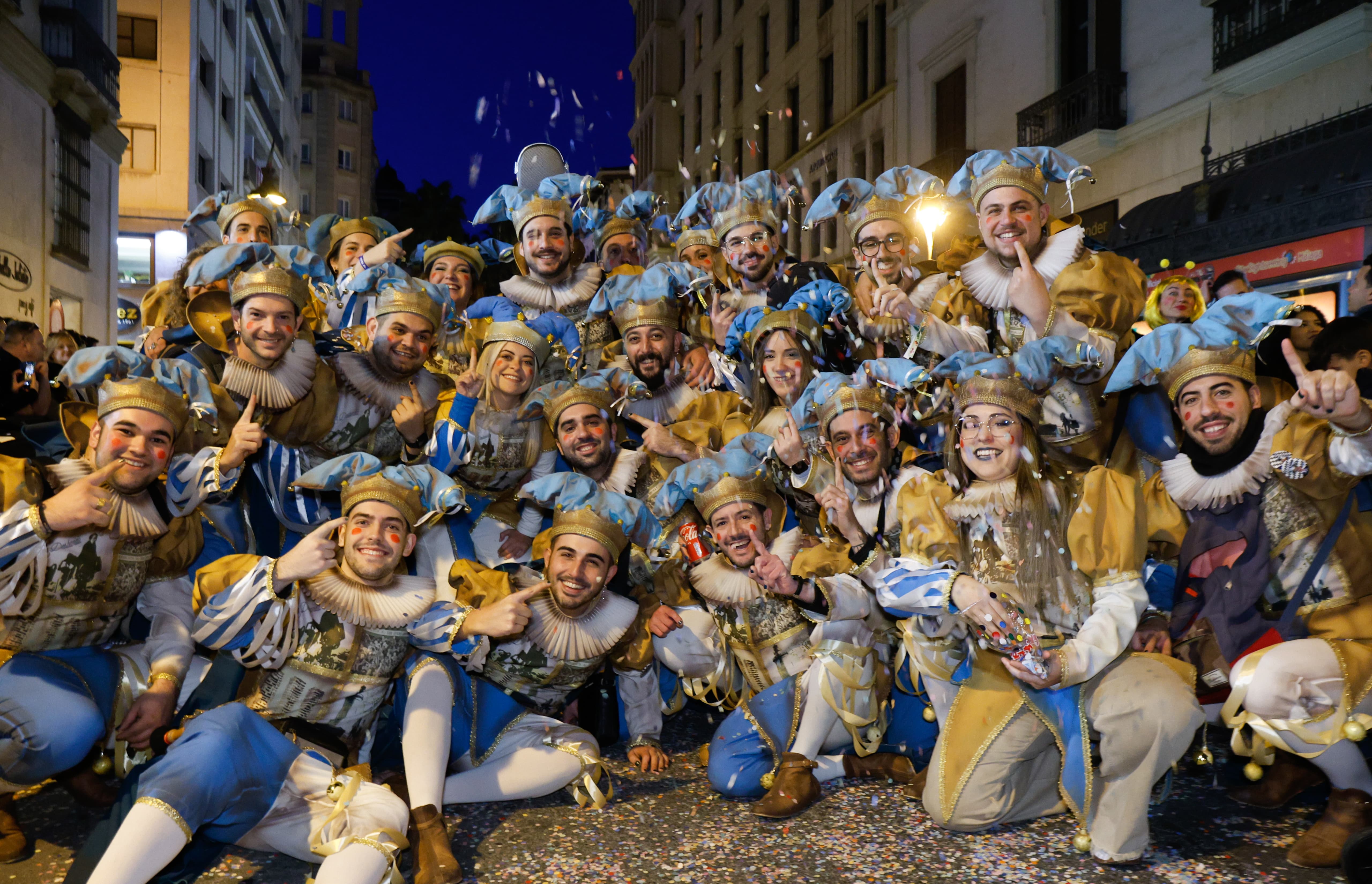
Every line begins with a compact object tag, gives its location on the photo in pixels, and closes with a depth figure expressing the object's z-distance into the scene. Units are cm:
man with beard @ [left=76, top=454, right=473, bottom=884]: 288
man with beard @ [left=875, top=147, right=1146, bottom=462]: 409
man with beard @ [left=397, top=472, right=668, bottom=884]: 368
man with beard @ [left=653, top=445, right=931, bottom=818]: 380
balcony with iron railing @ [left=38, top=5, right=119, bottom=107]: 1485
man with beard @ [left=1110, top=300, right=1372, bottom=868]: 315
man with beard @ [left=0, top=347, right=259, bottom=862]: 334
